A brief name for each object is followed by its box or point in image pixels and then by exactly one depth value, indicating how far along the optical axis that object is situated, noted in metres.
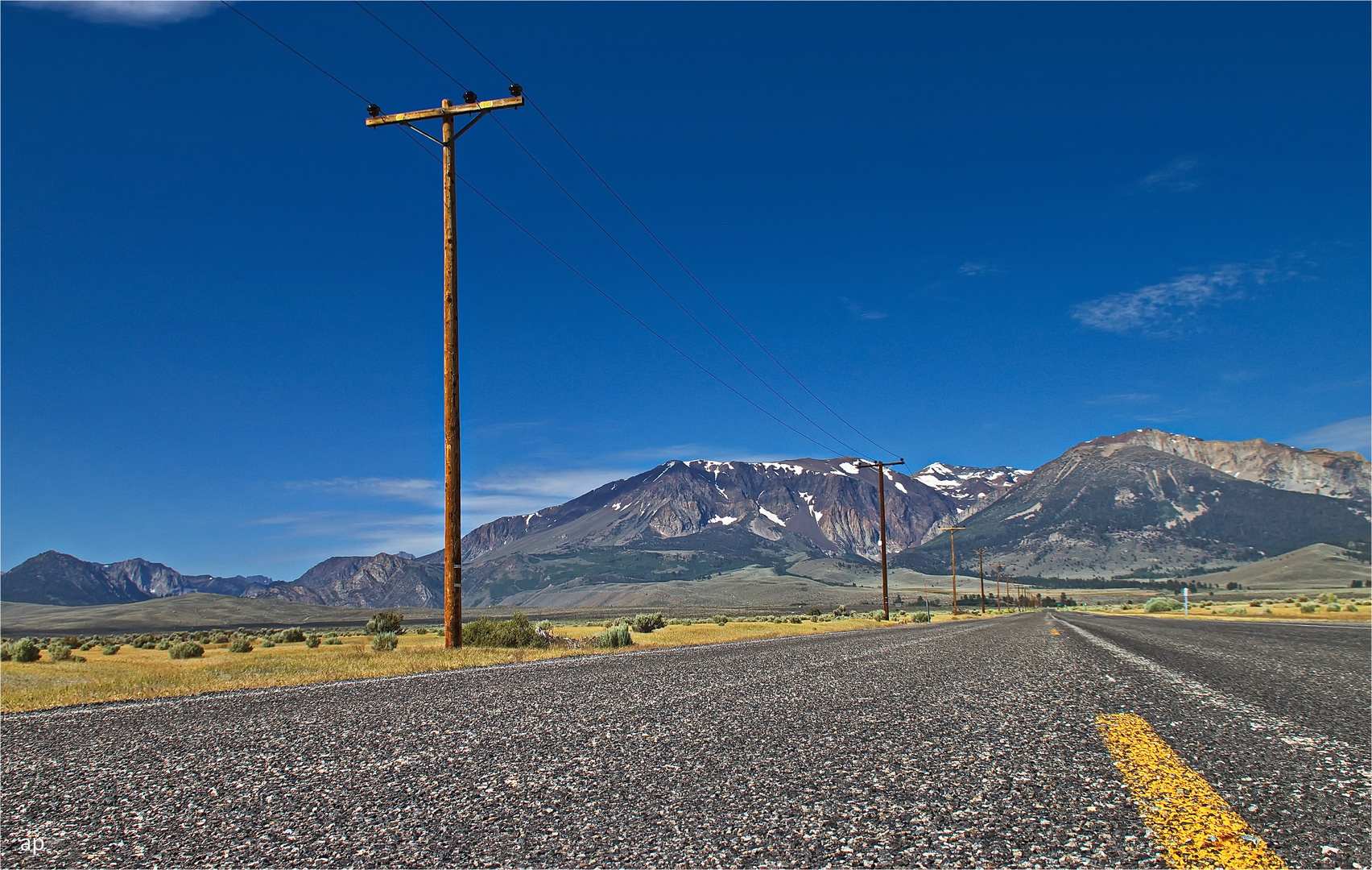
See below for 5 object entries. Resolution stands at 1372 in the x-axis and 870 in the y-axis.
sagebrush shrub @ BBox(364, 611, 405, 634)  51.84
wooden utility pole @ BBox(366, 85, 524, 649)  16.19
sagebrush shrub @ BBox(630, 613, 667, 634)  38.86
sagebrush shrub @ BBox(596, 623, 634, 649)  20.31
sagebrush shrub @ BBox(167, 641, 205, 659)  36.72
